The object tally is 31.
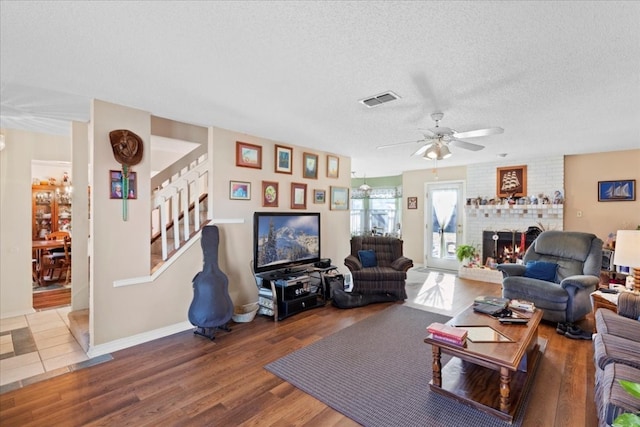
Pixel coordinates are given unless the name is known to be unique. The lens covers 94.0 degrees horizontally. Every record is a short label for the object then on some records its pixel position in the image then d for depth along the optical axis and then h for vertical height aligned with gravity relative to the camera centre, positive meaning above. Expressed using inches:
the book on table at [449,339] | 82.0 -35.5
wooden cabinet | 244.1 +2.9
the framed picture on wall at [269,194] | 167.5 +11.0
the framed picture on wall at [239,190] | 153.0 +12.0
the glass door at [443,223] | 266.8 -8.5
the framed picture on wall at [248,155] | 156.0 +31.3
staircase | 131.8 +2.6
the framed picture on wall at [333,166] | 208.1 +33.6
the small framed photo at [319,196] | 198.7 +11.9
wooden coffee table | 76.7 -49.0
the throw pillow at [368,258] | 185.0 -27.7
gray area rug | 78.0 -52.5
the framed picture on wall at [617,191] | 194.2 +15.8
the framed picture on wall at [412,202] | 290.8 +11.0
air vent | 105.0 +41.9
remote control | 97.4 -35.2
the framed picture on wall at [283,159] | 174.1 +32.4
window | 324.8 +2.9
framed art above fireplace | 231.1 +25.9
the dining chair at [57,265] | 206.4 -37.2
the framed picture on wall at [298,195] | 183.5 +11.2
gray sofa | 59.3 -35.2
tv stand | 145.4 -40.3
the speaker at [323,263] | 178.7 -30.5
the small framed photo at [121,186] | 116.5 +10.7
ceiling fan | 115.6 +30.2
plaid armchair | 169.3 -32.7
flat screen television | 153.8 -15.0
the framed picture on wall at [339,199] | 211.5 +10.7
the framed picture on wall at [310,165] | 190.7 +31.2
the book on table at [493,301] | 111.9 -33.7
